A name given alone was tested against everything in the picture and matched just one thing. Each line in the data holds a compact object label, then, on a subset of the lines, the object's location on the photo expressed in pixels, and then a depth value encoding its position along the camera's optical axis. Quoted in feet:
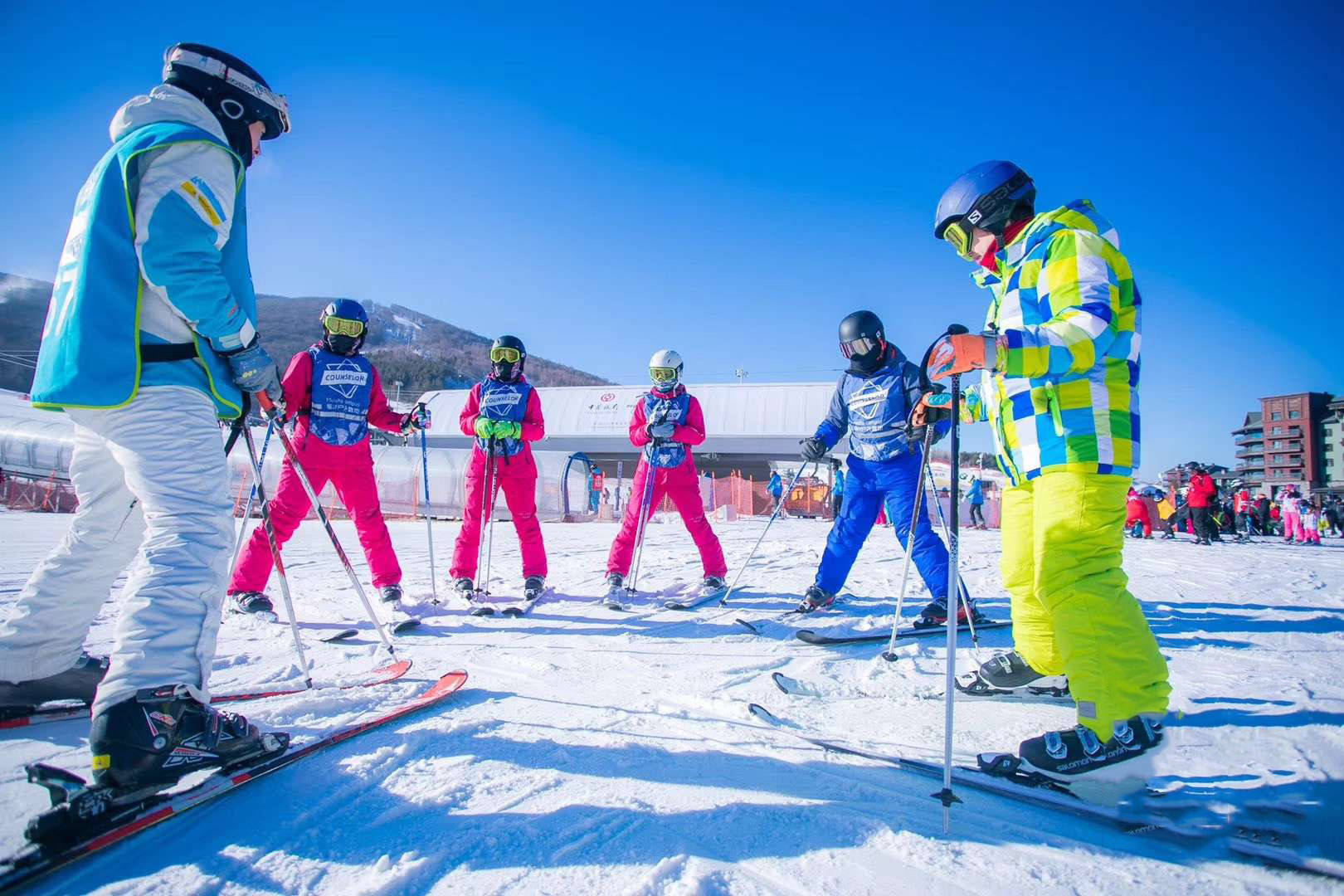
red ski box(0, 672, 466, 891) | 4.01
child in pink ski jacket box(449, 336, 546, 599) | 15.72
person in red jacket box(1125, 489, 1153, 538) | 55.98
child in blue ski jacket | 13.83
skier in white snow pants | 5.16
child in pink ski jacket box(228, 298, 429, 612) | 13.15
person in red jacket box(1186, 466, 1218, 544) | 47.88
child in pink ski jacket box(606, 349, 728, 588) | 16.70
